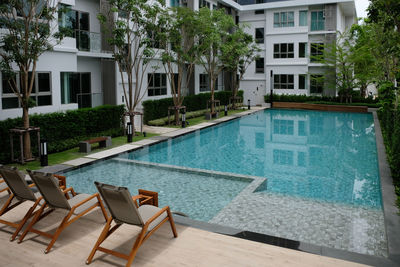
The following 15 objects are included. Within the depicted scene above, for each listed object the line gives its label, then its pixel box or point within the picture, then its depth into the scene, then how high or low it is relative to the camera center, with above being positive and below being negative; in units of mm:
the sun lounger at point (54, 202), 5803 -1619
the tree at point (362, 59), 30375 +3332
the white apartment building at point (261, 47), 19922 +3919
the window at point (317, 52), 34250 +4479
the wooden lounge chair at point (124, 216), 5148 -1673
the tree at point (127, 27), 16641 +3523
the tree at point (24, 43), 11695 +1859
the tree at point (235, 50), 27089 +3727
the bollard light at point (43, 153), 11783 -1585
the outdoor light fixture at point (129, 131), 16344 -1271
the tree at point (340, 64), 32562 +3170
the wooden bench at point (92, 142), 14102 -1585
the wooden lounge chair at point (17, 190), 6281 -1511
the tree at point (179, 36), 19805 +3586
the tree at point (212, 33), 22281 +4132
